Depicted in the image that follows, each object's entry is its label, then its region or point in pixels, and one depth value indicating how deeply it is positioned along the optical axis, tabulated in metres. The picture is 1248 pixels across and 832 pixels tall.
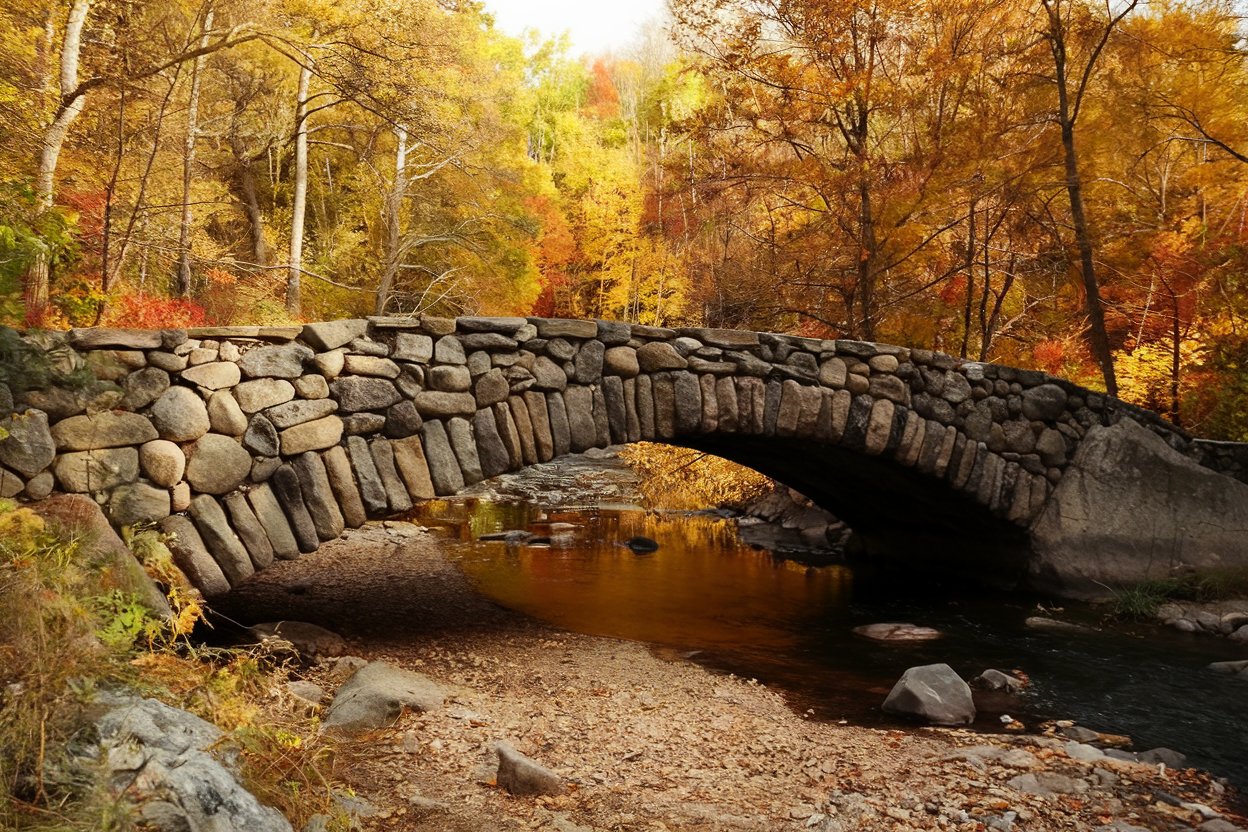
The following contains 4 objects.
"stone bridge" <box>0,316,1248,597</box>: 4.42
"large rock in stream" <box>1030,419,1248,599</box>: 8.30
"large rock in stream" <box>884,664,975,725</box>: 5.23
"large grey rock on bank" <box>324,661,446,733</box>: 4.17
